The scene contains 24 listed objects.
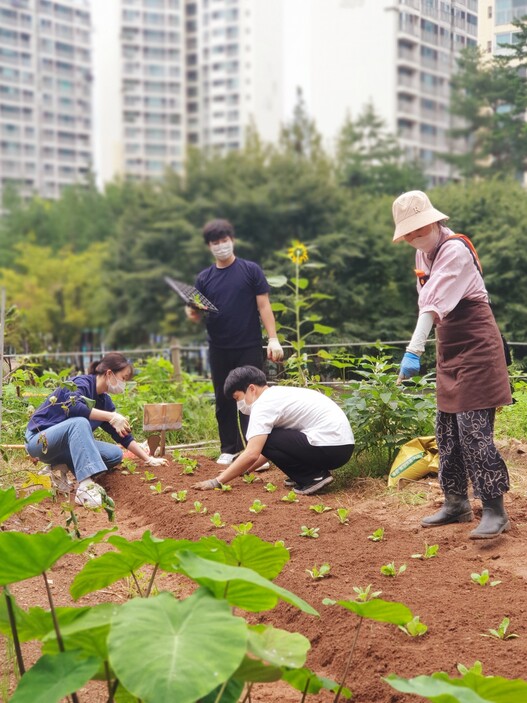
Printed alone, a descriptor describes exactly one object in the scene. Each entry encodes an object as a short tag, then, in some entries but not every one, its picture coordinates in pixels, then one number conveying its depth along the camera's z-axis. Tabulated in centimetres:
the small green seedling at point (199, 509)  488
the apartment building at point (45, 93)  6850
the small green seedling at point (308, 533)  426
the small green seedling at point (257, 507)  480
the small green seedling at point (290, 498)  505
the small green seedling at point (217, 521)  455
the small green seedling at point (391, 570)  359
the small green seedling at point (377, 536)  414
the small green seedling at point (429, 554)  386
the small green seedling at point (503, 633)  295
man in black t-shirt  622
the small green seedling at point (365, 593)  327
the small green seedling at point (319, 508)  474
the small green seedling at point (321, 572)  364
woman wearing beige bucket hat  403
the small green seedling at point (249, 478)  572
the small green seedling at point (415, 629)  302
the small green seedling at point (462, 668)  261
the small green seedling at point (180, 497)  522
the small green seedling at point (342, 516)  445
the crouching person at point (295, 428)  512
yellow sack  526
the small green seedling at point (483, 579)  346
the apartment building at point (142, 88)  7719
